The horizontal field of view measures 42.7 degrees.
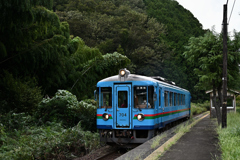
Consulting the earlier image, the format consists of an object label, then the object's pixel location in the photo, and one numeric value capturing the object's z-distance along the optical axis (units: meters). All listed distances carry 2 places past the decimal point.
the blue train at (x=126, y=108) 11.02
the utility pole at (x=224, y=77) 14.30
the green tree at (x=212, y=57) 16.62
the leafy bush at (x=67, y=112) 14.16
